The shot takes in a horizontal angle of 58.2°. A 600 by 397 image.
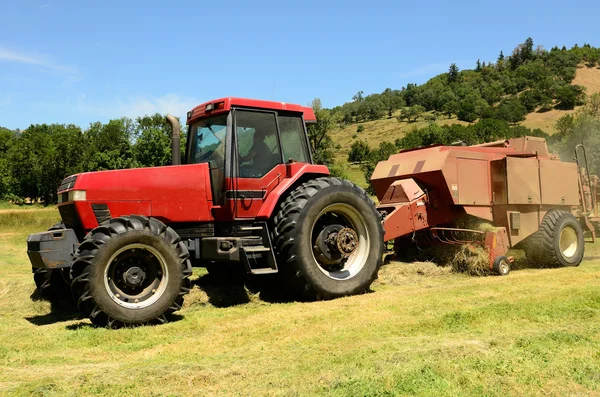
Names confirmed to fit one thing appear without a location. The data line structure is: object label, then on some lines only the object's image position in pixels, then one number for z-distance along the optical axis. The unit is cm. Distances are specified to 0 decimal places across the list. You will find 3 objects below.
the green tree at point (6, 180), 6338
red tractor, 579
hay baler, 935
